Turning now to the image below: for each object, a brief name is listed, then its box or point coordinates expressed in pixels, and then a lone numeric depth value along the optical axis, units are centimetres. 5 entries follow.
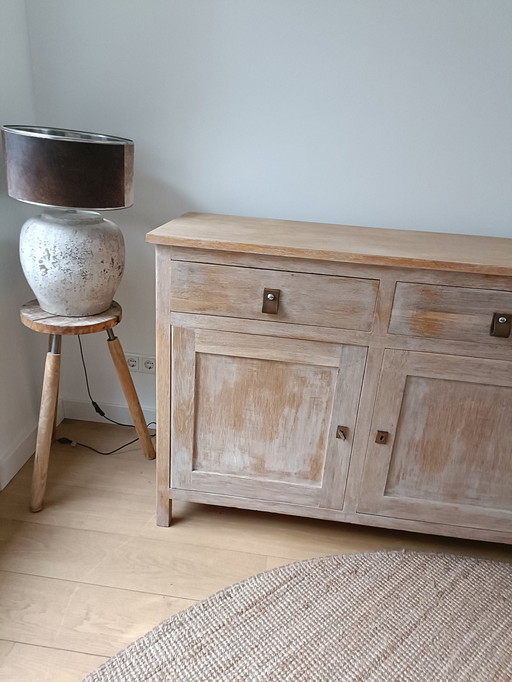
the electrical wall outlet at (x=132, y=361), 191
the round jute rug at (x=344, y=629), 114
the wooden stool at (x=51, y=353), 139
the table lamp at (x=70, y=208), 120
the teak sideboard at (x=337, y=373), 121
